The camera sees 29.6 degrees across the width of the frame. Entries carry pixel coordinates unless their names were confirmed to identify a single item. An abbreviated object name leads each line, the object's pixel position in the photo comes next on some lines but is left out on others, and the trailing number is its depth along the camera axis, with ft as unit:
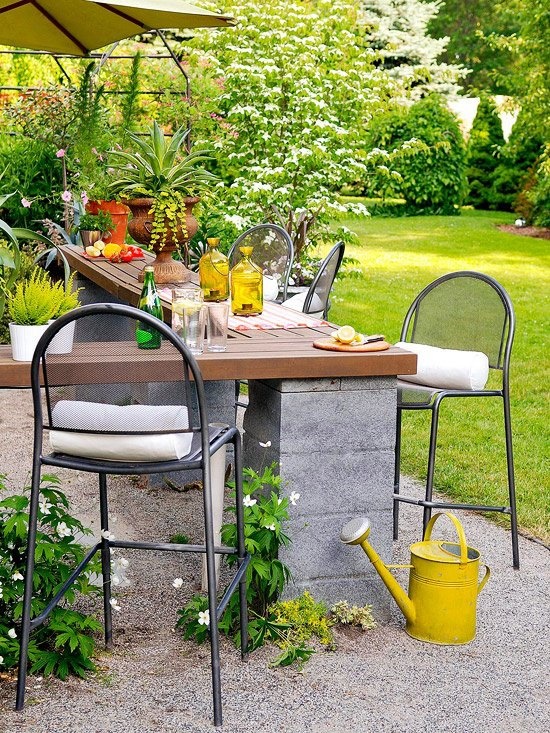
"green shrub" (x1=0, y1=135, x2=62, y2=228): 26.14
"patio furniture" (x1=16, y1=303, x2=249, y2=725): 8.29
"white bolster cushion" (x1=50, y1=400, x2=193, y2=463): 8.31
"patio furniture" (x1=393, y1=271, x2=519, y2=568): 11.55
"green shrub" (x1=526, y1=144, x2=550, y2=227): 44.34
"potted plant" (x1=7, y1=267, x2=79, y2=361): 9.12
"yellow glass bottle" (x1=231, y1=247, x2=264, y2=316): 12.10
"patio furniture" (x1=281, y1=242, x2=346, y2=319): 14.78
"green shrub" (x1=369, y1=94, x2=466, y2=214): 54.24
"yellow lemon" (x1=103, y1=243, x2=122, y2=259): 17.04
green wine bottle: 9.72
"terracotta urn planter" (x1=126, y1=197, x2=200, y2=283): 13.84
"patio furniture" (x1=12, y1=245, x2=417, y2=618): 9.61
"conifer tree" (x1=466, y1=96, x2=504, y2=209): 58.34
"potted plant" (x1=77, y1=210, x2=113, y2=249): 17.88
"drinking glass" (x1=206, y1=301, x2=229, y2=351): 9.78
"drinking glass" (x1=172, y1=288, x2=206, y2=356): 9.74
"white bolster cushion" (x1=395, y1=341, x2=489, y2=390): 11.61
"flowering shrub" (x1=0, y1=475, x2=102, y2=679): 8.98
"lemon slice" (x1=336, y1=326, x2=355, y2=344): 10.01
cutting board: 9.91
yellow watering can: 9.71
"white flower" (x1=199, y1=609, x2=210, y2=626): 8.81
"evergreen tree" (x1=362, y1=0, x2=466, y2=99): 61.77
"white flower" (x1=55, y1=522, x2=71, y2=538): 9.46
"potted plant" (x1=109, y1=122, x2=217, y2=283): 13.38
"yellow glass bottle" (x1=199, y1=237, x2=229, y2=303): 12.49
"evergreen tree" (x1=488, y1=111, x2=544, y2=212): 53.16
